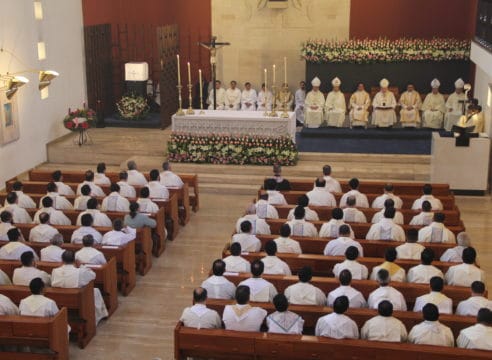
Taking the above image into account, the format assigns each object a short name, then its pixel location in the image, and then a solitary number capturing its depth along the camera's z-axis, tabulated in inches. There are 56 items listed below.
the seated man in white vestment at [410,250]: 405.1
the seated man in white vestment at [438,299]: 332.8
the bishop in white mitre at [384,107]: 759.7
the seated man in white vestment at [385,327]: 305.6
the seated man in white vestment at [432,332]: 301.1
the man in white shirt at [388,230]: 436.1
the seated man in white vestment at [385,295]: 338.3
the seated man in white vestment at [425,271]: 366.6
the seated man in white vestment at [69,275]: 371.6
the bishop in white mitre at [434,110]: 758.5
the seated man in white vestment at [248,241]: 426.2
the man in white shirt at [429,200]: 490.9
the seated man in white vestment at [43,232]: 442.0
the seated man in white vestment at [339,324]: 309.3
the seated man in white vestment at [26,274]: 372.8
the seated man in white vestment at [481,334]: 294.8
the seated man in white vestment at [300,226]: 445.9
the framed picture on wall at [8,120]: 627.2
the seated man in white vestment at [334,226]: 432.5
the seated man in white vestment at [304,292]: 343.6
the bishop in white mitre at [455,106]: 745.3
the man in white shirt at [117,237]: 434.9
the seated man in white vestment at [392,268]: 371.6
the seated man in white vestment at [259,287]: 349.7
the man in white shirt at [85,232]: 432.1
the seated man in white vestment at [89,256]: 402.3
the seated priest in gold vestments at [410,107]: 760.3
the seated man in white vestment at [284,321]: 315.9
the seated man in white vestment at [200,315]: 323.9
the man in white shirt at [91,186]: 532.1
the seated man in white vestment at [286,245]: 419.2
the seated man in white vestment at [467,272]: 366.6
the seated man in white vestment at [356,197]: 504.4
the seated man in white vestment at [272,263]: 383.9
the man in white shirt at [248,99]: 820.6
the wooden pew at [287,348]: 295.1
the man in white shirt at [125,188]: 532.2
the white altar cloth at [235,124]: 661.9
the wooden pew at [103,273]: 394.7
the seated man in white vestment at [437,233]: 429.7
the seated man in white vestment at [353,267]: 372.5
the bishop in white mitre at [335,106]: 771.4
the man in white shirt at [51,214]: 477.1
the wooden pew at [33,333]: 328.8
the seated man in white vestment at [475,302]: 327.2
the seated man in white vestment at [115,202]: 503.2
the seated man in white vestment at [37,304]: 337.4
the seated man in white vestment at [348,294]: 339.8
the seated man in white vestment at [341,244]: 407.2
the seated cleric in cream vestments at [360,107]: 764.0
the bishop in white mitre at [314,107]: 772.6
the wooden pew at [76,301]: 361.4
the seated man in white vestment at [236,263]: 387.5
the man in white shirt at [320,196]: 511.8
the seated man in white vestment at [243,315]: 323.6
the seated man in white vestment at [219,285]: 358.6
